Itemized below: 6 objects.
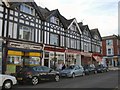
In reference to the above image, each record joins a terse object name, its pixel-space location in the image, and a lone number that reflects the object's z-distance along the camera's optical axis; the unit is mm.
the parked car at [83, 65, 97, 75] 13633
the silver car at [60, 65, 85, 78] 11124
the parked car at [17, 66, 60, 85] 7808
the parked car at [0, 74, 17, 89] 6468
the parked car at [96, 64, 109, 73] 15977
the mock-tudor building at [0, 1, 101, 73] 10589
